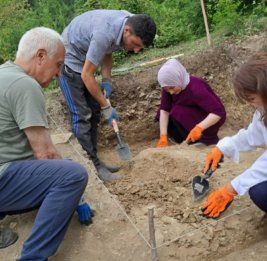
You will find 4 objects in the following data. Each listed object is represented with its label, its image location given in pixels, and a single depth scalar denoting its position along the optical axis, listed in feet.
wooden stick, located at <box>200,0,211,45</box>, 20.08
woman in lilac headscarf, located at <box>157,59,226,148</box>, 13.25
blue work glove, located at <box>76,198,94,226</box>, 8.66
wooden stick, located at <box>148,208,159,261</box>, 7.24
